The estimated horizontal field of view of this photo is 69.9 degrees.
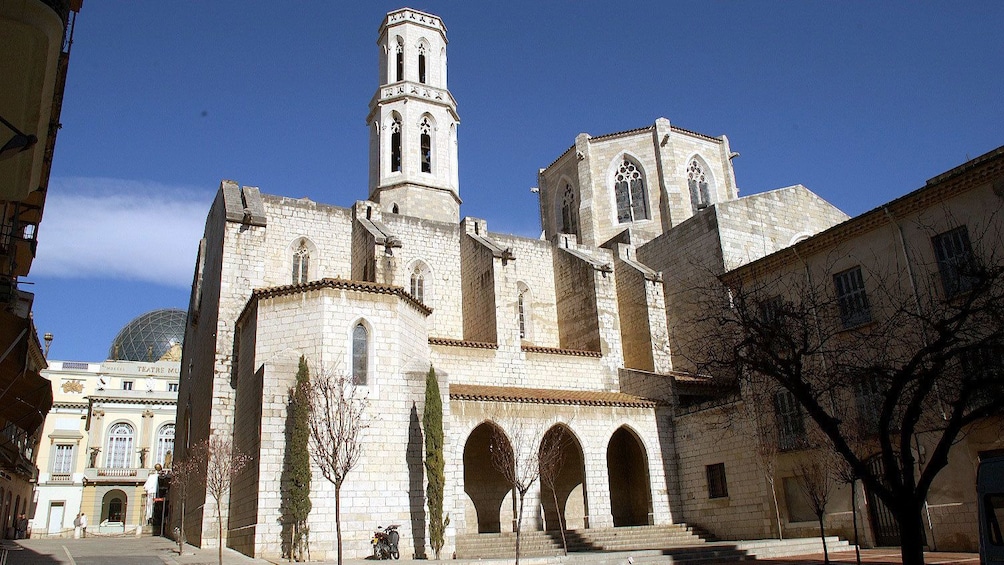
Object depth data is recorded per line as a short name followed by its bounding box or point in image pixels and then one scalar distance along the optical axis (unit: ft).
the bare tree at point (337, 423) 45.50
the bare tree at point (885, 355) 32.65
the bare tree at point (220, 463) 54.85
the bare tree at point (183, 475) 66.91
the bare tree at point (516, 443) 61.41
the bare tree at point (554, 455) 60.18
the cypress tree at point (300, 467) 51.47
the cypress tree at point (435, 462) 53.88
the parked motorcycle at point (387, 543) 50.57
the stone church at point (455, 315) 57.06
